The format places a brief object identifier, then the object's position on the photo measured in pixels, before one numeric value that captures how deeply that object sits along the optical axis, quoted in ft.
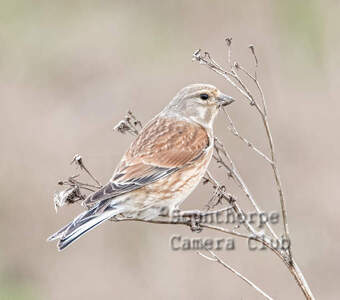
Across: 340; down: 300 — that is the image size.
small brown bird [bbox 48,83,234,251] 30.40
